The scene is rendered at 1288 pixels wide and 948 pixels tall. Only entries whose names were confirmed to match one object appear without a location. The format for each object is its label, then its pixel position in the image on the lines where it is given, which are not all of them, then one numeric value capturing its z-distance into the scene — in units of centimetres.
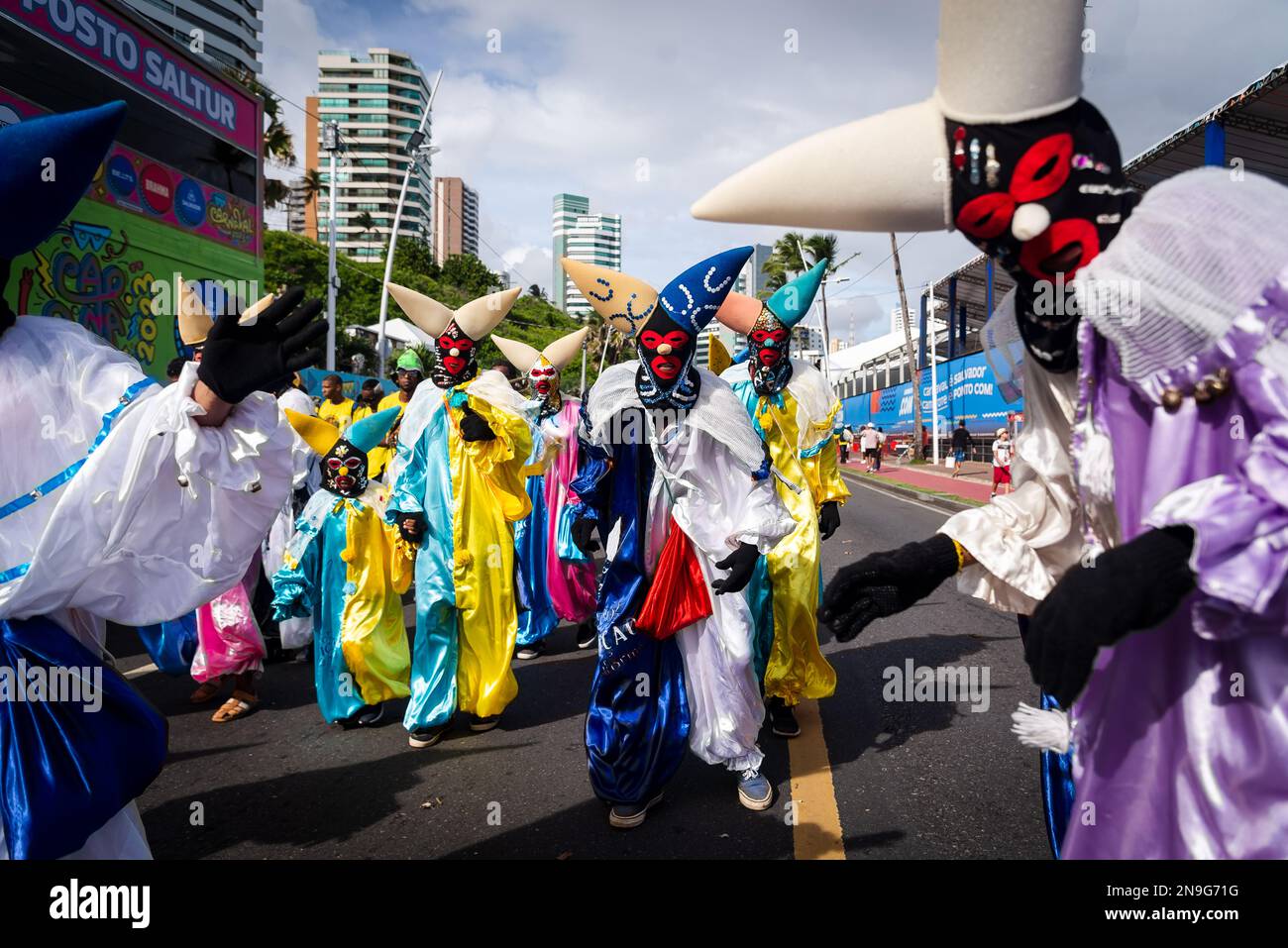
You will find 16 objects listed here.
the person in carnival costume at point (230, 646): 440
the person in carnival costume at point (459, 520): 410
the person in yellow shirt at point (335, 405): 690
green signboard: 702
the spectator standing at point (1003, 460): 1300
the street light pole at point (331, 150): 1817
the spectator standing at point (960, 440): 2212
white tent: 2544
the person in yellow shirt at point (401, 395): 508
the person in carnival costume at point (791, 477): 408
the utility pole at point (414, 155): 1747
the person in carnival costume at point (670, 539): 303
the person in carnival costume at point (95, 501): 162
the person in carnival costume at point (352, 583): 423
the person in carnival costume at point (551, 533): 587
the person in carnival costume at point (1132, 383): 109
